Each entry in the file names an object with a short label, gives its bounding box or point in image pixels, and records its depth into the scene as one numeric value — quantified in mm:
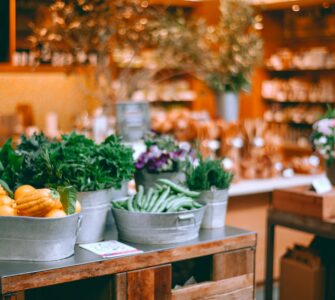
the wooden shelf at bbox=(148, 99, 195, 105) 9781
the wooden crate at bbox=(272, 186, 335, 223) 3933
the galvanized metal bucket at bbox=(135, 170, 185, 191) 3229
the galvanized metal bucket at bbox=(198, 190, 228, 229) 3051
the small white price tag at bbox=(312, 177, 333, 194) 4055
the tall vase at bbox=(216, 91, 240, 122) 5848
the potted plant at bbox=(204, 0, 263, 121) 5859
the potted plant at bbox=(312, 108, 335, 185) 4219
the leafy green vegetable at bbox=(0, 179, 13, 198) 2703
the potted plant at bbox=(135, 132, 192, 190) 3219
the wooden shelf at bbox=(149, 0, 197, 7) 8555
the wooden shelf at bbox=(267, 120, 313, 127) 9543
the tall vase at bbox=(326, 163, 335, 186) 4359
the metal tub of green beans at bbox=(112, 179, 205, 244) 2779
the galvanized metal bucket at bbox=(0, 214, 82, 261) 2469
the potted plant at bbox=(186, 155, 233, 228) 3057
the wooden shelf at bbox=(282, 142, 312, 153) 9224
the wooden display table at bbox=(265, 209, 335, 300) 3910
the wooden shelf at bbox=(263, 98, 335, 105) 9520
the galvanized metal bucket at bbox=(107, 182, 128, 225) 3115
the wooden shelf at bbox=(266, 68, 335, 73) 9205
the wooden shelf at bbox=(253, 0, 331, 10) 8419
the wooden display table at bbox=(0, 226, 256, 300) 2422
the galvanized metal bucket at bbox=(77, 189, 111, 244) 2750
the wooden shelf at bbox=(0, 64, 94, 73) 7430
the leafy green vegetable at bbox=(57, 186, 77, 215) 2555
